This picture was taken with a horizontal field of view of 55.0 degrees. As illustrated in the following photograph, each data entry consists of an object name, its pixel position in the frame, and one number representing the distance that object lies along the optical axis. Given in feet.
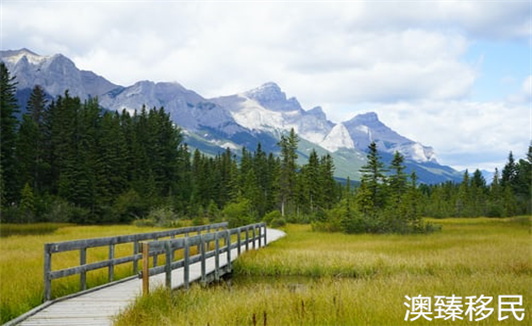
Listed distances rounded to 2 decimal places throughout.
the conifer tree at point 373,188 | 150.00
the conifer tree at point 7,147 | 168.86
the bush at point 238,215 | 128.57
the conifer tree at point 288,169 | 259.60
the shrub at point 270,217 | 182.57
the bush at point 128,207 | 192.65
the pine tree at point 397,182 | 150.61
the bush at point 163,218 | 165.07
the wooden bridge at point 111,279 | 31.35
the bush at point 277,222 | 176.24
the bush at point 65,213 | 166.30
